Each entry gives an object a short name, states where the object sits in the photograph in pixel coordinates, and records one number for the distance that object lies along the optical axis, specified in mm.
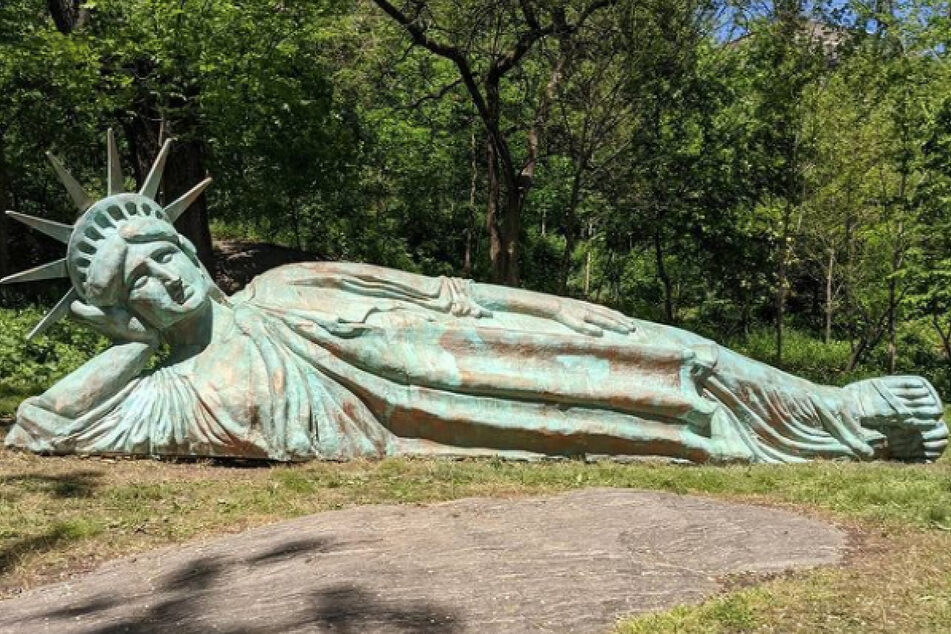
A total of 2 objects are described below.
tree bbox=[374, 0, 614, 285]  12211
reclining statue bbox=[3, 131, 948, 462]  6160
